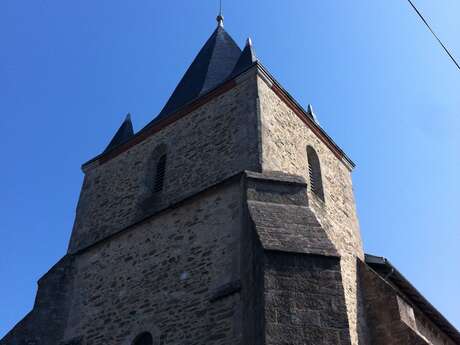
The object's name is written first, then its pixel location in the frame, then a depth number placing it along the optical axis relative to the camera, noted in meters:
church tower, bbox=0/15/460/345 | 6.12
